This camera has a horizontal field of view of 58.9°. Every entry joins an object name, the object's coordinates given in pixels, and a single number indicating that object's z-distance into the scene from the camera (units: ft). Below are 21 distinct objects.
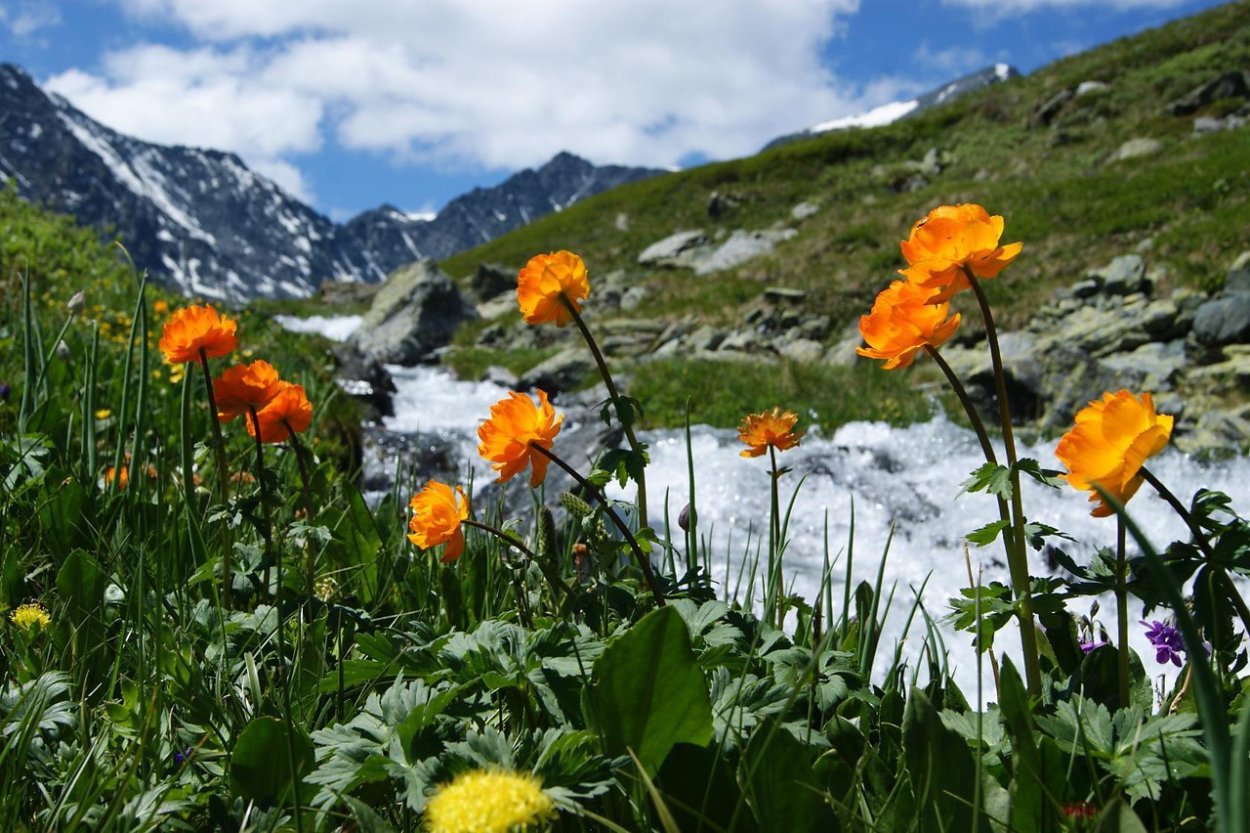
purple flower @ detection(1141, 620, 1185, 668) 2.18
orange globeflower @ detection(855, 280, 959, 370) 1.73
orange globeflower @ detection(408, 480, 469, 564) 1.97
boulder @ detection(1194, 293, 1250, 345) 21.00
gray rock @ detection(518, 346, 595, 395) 31.94
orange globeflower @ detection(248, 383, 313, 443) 2.31
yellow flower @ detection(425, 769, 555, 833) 1.06
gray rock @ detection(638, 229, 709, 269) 71.17
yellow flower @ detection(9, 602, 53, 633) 2.02
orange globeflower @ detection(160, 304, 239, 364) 2.21
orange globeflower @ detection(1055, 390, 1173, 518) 1.46
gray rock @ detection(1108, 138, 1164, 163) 49.62
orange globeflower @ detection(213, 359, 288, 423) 2.21
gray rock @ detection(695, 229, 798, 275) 62.38
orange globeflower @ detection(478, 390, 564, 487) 1.85
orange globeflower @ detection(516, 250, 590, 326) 2.01
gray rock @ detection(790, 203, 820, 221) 71.82
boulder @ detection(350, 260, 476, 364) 47.96
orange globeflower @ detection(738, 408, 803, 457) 2.24
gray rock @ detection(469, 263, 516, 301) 71.43
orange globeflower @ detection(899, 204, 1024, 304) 1.67
